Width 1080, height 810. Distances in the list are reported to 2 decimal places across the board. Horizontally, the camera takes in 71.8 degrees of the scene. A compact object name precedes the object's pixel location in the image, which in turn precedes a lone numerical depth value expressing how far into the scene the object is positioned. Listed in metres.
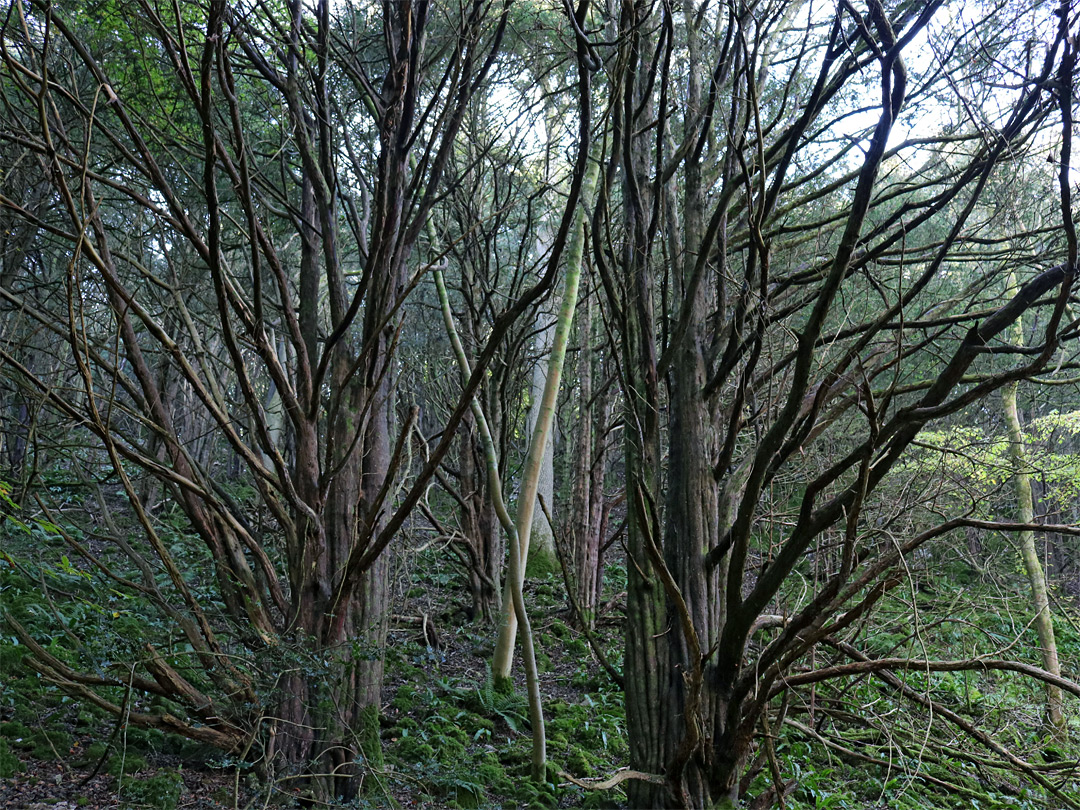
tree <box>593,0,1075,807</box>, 2.65
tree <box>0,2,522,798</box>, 2.87
